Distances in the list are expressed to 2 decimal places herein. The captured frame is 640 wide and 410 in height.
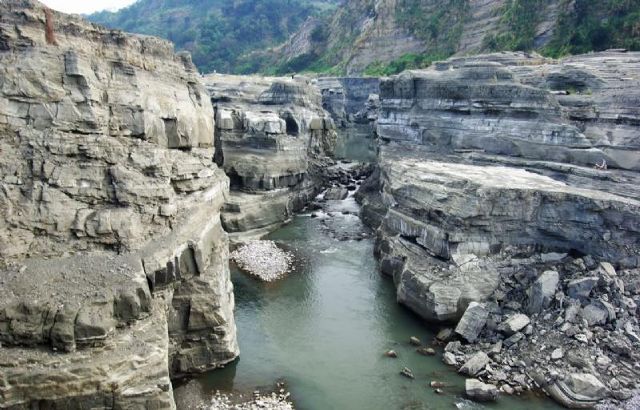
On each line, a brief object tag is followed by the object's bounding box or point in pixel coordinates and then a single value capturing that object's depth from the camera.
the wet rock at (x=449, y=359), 20.55
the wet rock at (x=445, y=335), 22.12
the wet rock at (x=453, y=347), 21.16
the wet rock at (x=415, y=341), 22.16
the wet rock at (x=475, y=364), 19.67
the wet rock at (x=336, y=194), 44.28
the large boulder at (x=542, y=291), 22.00
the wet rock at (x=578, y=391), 17.98
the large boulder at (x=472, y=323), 21.53
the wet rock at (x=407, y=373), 19.95
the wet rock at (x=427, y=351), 21.36
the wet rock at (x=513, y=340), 20.81
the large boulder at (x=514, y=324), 21.12
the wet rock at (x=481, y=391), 18.47
